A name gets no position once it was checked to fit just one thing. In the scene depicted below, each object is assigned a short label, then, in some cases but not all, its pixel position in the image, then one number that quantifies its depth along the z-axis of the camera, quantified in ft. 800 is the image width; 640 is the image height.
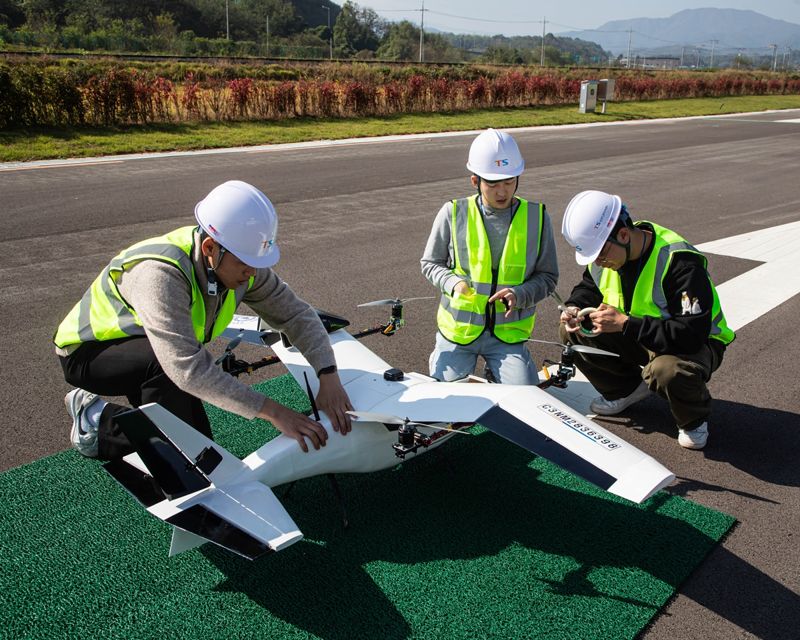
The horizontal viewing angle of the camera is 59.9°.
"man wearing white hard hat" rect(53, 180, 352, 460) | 11.03
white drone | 10.16
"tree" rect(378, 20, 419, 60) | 342.03
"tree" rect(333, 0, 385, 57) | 360.28
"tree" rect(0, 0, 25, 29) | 224.94
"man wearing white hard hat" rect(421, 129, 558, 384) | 15.35
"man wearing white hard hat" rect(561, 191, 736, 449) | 13.98
